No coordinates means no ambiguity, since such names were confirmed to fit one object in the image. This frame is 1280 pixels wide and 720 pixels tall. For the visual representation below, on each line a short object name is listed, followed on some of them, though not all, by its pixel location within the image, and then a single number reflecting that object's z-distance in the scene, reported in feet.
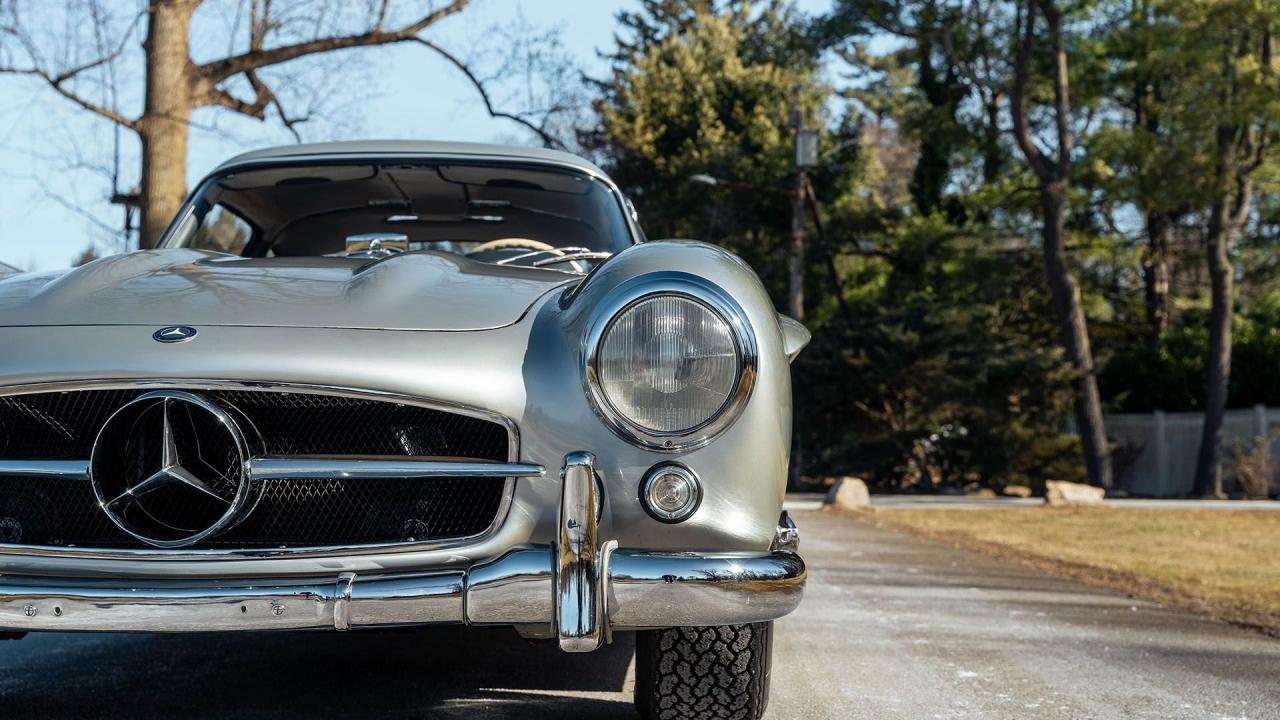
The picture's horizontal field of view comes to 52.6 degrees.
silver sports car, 7.50
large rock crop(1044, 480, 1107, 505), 53.72
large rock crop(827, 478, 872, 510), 50.16
